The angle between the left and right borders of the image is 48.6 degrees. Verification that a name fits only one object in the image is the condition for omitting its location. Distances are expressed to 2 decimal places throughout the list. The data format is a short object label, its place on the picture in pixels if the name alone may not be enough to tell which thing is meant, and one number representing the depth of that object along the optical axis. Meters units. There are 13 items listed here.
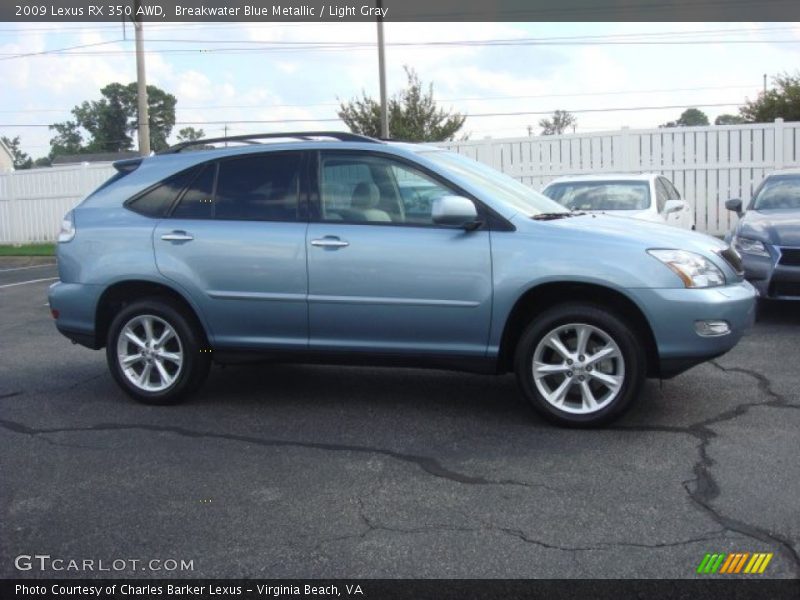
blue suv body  5.17
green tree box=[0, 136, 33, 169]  103.06
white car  10.73
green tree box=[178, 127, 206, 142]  82.29
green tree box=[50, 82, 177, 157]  84.38
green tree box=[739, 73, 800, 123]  29.86
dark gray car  8.23
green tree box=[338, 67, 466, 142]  36.91
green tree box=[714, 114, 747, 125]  55.80
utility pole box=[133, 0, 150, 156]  21.80
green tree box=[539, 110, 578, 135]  67.47
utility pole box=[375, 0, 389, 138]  24.80
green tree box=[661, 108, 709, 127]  83.25
